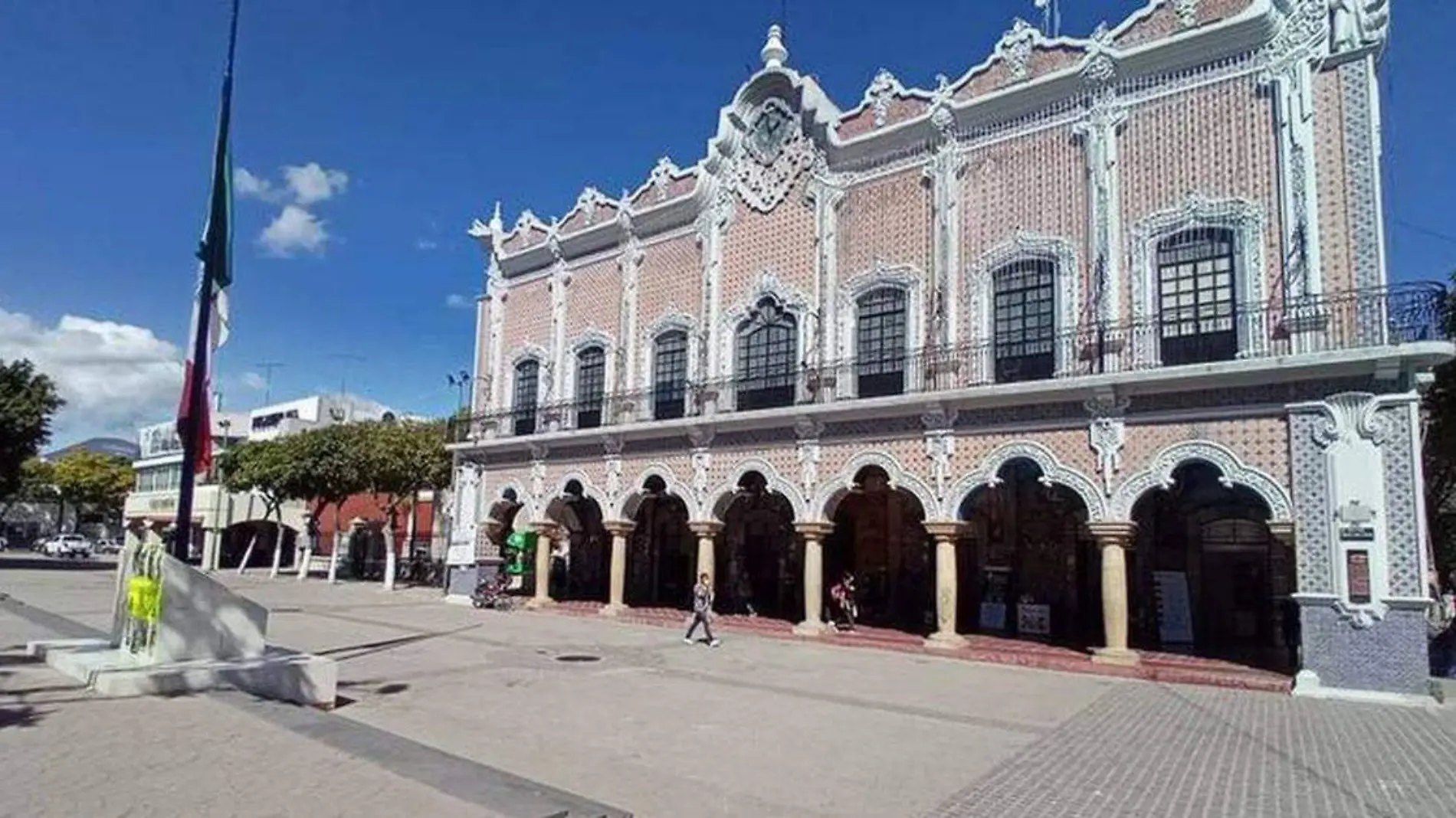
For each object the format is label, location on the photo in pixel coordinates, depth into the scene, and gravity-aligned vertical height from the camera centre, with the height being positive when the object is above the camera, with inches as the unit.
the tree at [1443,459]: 904.3 +68.2
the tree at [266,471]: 1520.7 +45.7
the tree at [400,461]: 1449.3 +62.6
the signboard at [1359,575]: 529.7 -30.5
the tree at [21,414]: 1460.4 +123.6
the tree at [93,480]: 2755.9 +40.0
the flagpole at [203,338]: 485.4 +87.3
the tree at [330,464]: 1465.3 +55.0
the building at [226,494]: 2139.5 +7.2
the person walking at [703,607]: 743.7 -80.7
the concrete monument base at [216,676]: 387.2 -77.5
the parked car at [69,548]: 2347.4 -137.5
